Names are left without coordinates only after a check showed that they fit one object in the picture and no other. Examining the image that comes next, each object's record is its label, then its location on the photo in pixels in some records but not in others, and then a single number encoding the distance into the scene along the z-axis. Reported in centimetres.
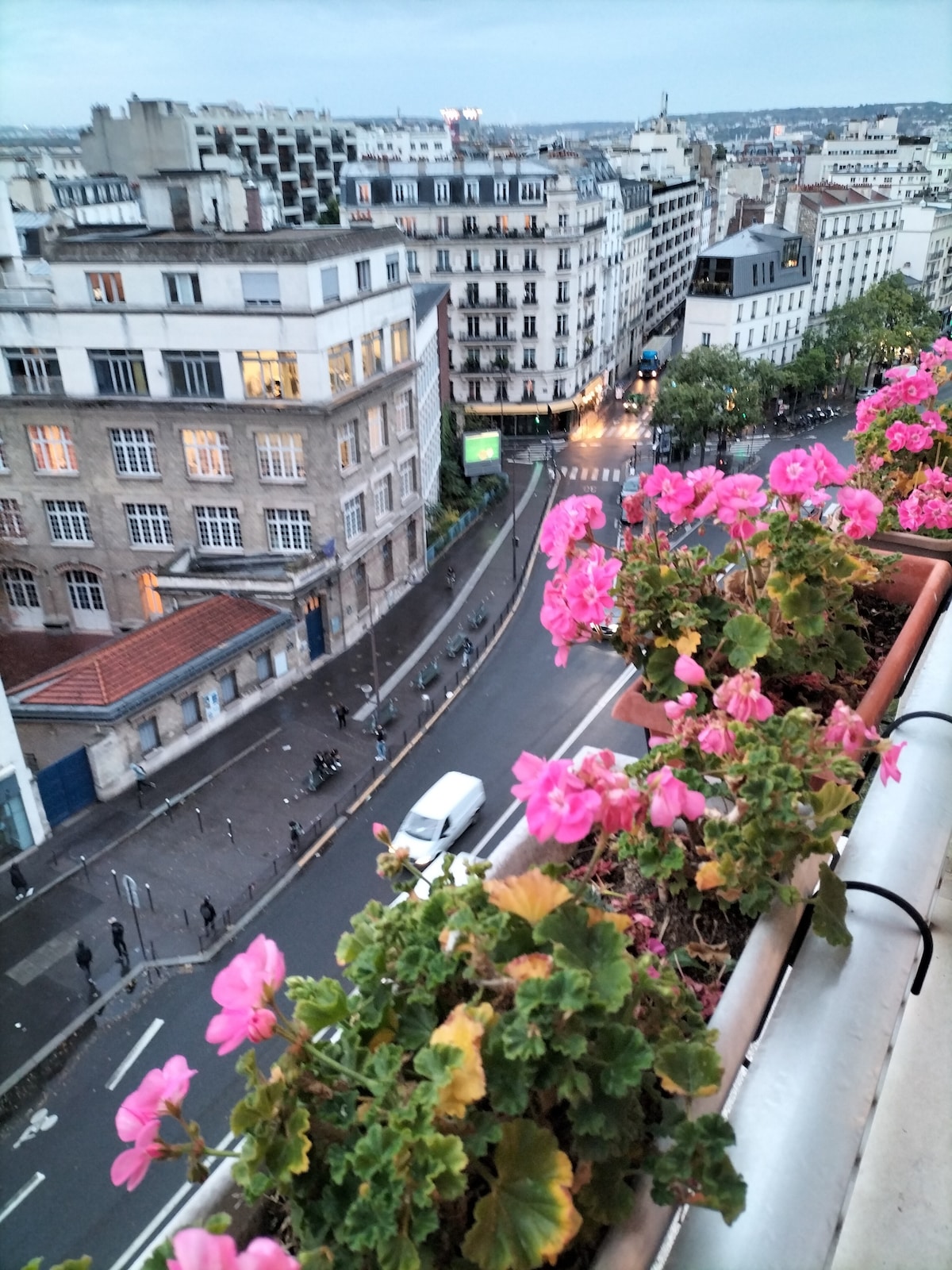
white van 2548
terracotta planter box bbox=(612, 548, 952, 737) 545
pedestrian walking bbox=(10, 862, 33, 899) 2491
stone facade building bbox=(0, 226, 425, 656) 3369
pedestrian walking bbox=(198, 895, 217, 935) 2331
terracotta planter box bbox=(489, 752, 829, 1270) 259
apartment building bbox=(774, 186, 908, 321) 7944
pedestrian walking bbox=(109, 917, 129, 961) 2223
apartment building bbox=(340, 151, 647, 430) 6366
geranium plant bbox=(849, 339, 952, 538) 816
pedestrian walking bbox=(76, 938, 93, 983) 2151
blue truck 8856
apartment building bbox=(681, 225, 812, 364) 6931
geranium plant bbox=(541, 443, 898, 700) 514
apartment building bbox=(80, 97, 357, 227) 8881
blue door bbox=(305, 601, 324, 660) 3703
